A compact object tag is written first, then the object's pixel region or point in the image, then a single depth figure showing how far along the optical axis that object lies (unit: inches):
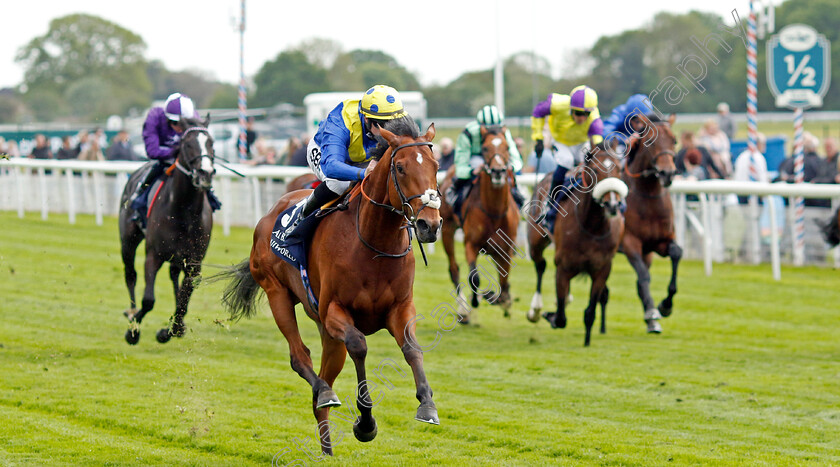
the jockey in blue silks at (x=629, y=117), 656.4
